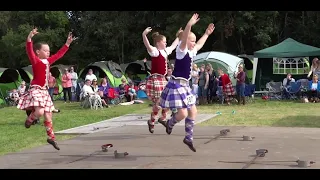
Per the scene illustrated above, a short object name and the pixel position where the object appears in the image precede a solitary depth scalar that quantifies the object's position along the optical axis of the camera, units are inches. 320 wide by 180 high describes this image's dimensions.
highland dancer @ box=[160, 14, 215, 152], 269.1
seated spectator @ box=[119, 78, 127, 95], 778.8
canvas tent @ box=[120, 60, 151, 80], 1085.1
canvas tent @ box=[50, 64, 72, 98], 967.0
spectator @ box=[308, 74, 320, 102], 661.3
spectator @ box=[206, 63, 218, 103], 684.7
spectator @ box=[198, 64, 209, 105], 676.4
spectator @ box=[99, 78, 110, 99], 729.3
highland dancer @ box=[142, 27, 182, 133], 340.2
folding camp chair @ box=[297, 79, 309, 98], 684.7
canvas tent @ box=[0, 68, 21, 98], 861.0
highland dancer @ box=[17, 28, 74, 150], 281.3
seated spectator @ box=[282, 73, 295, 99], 719.7
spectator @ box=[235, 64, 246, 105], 655.8
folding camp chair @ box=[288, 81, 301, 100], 698.8
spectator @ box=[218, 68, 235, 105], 676.7
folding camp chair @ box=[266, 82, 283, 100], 736.3
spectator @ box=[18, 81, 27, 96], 786.0
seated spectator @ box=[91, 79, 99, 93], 712.4
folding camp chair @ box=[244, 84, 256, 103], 700.7
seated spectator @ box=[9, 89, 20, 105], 786.2
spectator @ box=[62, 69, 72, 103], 785.6
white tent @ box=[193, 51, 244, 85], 828.6
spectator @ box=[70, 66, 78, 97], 824.9
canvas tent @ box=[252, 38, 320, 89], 781.3
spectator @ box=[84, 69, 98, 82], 742.2
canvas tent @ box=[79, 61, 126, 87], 932.0
